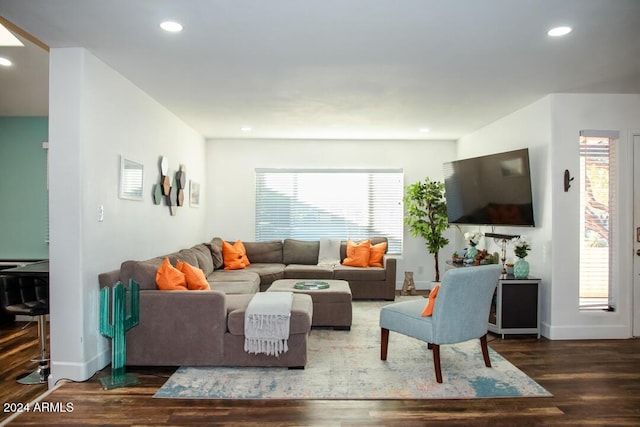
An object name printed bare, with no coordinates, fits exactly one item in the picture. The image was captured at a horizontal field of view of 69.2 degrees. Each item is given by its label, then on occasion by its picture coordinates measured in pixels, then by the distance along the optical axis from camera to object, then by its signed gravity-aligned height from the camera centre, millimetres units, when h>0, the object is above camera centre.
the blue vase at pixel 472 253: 5742 -477
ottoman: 5016 -1019
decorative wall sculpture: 5191 +303
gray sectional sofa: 3738 -964
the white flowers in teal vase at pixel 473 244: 5734 -370
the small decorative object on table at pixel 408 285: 7305 -1115
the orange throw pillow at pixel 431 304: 3674 -718
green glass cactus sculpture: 3439 -856
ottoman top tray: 5219 -820
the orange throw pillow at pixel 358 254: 6934 -609
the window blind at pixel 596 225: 4812 -104
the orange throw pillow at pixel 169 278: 3895 -555
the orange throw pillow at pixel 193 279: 4125 -585
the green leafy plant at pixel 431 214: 7141 +4
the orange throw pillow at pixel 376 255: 6996 -621
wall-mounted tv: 4969 +296
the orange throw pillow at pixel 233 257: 6684 -633
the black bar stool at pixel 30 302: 3605 -727
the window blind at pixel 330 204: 7781 +163
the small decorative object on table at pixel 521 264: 4840 -516
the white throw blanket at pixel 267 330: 3664 -919
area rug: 3277 -1267
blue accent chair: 3521 -787
